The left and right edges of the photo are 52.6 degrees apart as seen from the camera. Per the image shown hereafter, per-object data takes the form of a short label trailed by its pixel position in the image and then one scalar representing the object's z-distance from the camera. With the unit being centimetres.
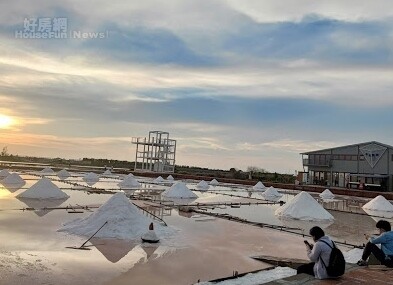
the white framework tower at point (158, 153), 4256
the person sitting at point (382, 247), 569
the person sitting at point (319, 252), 488
